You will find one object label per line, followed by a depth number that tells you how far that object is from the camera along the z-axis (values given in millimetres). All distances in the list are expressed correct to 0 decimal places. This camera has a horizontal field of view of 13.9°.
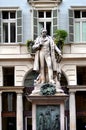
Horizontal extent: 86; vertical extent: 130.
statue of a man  13407
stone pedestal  13135
